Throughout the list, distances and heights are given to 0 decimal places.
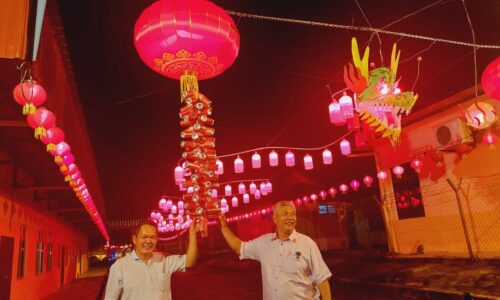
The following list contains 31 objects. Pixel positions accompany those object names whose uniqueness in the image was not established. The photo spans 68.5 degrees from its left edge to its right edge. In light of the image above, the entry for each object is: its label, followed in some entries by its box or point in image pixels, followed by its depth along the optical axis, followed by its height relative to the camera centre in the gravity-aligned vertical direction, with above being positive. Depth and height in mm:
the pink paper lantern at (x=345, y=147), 14883 +3120
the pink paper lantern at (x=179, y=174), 16188 +2844
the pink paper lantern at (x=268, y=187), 23884 +2872
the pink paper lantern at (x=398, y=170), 14551 +1958
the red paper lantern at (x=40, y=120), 6129 +2147
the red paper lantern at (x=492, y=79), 7145 +2572
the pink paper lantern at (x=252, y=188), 24125 +2925
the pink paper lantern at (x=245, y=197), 26781 +2604
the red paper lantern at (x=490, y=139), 10320 +2047
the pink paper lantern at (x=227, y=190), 23717 +2890
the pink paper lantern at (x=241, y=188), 23670 +2914
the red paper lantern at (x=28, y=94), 5316 +2251
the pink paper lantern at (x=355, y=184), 20609 +2233
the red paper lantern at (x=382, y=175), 15887 +2006
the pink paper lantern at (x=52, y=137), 6833 +2085
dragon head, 8614 +3025
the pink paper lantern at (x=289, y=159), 16667 +3187
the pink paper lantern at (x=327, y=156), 16119 +3055
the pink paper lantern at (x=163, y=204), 28680 +2857
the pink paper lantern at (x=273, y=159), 16703 +3260
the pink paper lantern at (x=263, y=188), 24016 +2848
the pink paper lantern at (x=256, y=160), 16234 +3166
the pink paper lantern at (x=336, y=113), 10820 +3256
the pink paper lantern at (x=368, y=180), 18156 +2105
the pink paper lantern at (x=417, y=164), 13164 +1942
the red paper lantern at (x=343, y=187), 21719 +2238
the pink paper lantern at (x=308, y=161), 16500 +2950
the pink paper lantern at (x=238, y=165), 16922 +3138
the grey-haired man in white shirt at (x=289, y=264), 4043 -373
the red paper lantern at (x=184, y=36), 4836 +2669
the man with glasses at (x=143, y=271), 3453 -271
